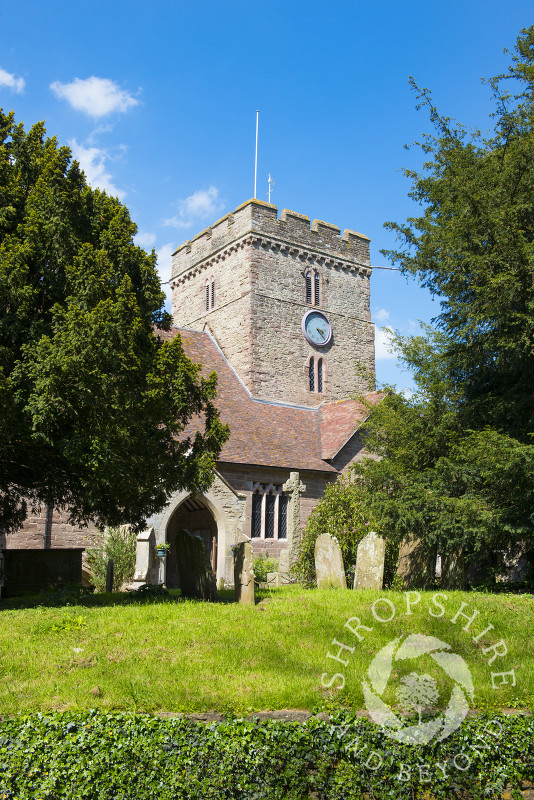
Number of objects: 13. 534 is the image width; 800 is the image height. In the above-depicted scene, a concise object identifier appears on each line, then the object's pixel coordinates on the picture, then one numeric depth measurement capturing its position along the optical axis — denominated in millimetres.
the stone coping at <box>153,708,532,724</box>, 6277
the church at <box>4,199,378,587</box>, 21547
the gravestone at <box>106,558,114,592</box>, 14336
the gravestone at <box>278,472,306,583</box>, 19297
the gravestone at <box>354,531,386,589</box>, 12031
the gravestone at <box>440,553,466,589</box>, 14316
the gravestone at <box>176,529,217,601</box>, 11766
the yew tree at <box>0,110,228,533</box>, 10422
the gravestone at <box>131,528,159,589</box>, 16297
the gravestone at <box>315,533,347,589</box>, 12758
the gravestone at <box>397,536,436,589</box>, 14430
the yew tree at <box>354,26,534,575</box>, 11984
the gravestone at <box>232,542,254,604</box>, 10828
